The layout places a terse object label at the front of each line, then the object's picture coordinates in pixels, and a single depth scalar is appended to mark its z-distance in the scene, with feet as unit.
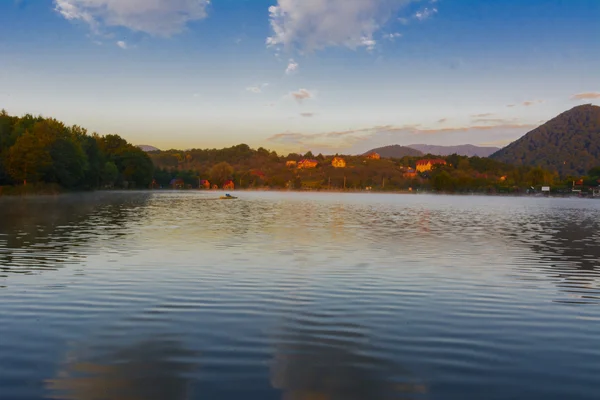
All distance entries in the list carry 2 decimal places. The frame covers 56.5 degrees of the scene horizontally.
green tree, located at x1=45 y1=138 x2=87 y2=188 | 428.15
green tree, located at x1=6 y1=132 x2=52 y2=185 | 380.78
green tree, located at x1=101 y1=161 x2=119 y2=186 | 613.93
